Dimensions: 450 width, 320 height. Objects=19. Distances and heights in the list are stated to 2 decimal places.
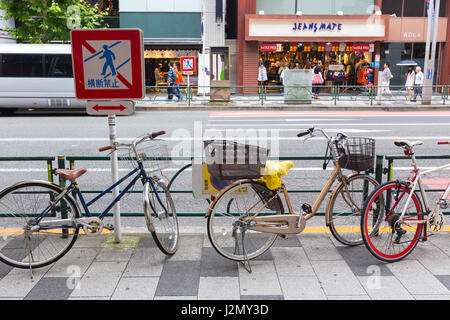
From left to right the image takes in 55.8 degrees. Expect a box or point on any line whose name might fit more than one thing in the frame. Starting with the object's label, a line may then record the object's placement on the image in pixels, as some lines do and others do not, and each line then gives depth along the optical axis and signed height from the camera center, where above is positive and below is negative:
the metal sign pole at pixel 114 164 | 4.29 -0.83
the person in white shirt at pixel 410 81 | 21.53 +0.01
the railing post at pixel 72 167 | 4.51 -0.93
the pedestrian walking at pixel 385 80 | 21.09 +0.06
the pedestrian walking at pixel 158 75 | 25.24 +0.38
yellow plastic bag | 3.98 -0.86
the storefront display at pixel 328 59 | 25.81 +1.36
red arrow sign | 4.19 -0.26
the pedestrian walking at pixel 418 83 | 21.09 -0.09
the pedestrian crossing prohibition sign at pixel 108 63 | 4.08 +0.17
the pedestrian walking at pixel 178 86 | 21.28 -0.23
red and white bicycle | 4.02 -1.30
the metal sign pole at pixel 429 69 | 20.11 +0.58
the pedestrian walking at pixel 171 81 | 21.14 +0.01
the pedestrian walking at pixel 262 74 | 24.67 +0.42
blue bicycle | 3.90 -1.28
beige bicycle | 3.95 -1.11
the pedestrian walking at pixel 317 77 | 23.43 +0.23
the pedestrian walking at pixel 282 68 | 25.04 +0.80
